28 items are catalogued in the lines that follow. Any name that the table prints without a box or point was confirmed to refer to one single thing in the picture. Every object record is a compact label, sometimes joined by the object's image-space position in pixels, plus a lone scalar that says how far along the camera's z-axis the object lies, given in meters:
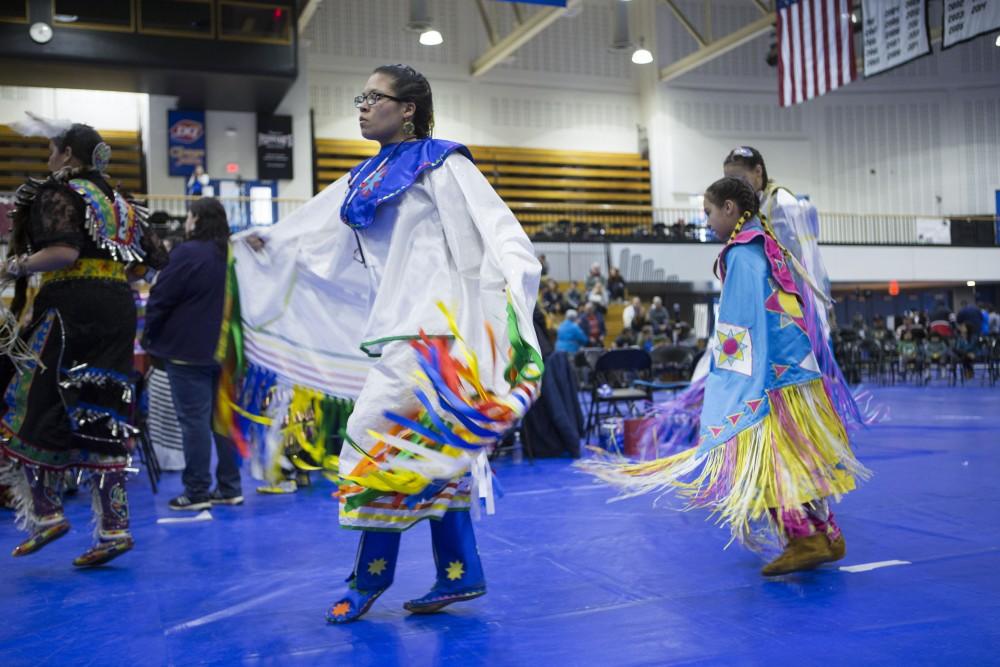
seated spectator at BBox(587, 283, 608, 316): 13.70
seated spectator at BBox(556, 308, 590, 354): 9.29
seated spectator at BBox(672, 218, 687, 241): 17.53
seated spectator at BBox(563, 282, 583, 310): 13.72
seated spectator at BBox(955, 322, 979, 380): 12.29
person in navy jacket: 4.19
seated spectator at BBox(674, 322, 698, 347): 13.27
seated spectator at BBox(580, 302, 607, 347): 12.32
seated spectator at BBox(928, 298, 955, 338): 12.93
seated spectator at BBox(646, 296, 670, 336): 13.16
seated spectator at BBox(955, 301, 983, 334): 12.92
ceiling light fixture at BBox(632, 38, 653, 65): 15.07
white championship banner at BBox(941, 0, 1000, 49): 7.98
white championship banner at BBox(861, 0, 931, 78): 9.12
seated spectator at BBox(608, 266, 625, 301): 15.54
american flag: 10.57
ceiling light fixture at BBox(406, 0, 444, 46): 12.05
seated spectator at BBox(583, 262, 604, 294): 14.60
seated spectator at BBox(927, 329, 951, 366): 12.81
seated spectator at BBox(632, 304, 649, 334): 13.55
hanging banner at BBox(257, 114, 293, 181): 16.31
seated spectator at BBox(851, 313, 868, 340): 14.62
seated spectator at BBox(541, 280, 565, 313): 13.70
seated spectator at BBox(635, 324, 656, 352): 12.05
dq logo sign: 15.85
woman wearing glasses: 2.01
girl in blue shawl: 2.62
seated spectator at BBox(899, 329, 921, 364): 13.06
